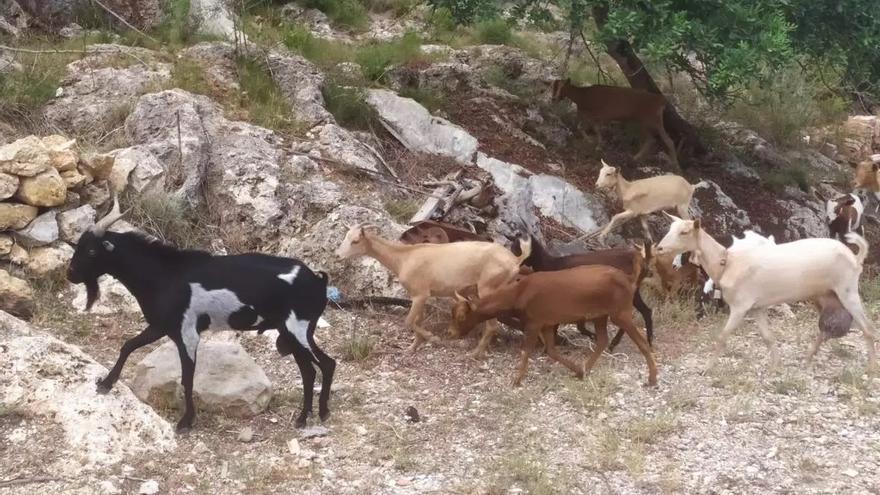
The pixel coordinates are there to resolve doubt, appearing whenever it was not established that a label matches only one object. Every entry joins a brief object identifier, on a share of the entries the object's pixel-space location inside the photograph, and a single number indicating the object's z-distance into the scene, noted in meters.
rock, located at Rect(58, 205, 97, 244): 8.08
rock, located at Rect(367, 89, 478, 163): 11.09
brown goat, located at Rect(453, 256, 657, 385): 6.93
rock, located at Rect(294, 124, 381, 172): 10.02
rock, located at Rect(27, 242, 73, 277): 7.73
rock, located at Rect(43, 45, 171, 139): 9.76
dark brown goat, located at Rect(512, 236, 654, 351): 7.88
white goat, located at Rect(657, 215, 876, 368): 7.21
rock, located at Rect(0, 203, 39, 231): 7.74
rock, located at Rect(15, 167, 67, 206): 7.92
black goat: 5.84
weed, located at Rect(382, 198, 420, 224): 9.62
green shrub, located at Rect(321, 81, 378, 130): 11.09
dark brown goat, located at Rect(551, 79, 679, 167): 12.24
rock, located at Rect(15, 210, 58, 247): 7.85
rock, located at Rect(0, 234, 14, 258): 7.67
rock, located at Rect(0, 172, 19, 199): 7.76
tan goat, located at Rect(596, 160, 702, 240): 10.45
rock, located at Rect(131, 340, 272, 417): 6.13
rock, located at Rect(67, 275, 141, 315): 7.71
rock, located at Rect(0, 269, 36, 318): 7.17
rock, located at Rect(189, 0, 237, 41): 12.04
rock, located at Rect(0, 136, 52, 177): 7.81
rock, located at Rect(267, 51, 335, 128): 10.60
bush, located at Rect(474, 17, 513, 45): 16.17
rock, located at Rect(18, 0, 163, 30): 11.84
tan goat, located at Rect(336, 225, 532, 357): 7.51
